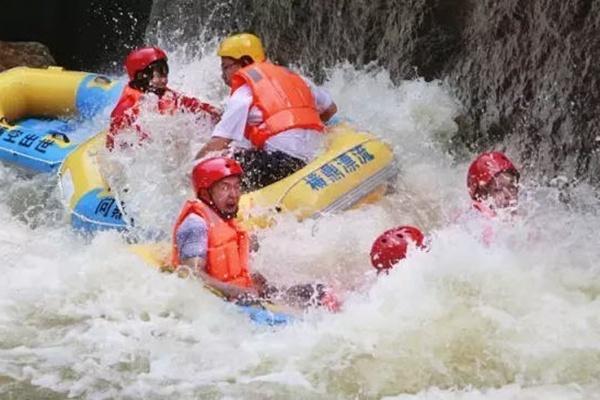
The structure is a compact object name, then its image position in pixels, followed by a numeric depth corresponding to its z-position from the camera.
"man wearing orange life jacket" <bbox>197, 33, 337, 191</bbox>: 13.22
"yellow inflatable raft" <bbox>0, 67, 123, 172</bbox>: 16.81
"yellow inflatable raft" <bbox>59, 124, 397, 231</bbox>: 12.61
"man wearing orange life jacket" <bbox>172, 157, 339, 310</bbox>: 10.41
